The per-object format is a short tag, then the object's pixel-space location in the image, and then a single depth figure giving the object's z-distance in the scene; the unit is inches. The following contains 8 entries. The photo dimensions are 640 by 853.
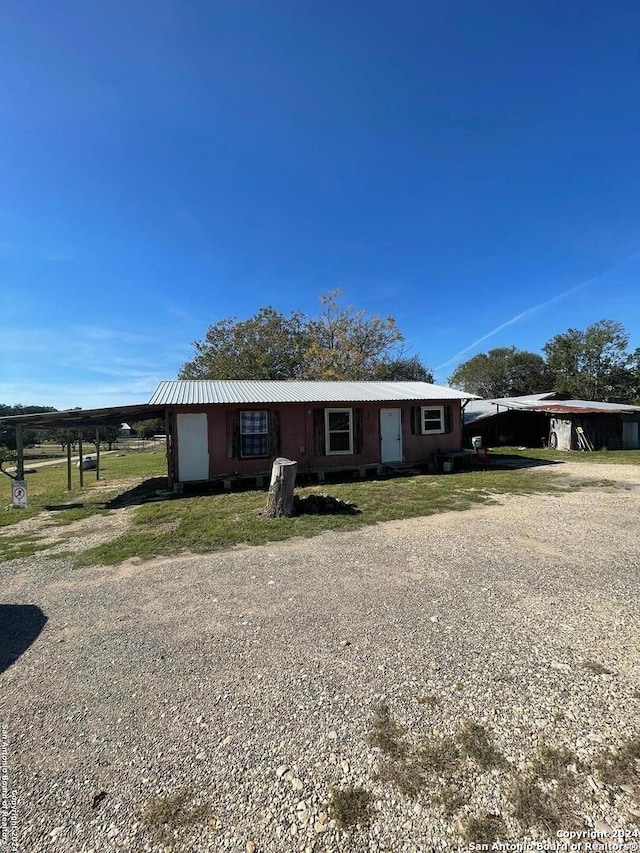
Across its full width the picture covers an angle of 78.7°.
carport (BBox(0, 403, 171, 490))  374.3
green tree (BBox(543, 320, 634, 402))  1488.7
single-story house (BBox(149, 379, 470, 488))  447.5
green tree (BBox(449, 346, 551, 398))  1665.8
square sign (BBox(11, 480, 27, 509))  361.4
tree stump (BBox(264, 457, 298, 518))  296.2
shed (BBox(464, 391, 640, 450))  797.9
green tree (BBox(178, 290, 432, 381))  1173.7
